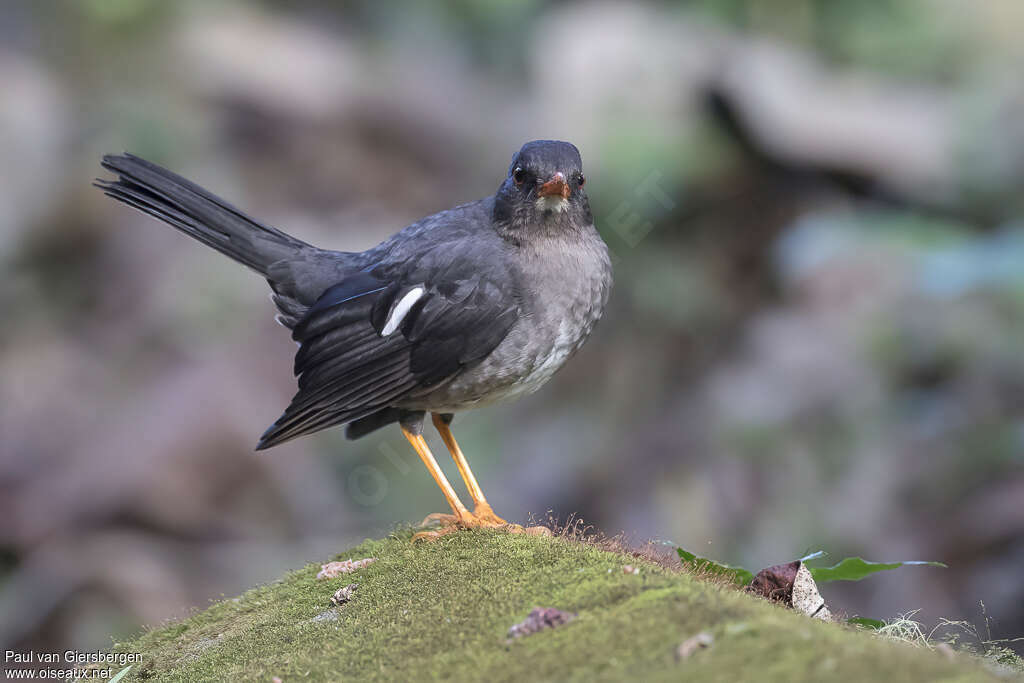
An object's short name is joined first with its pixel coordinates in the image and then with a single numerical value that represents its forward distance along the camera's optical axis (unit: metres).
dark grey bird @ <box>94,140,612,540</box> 7.31
